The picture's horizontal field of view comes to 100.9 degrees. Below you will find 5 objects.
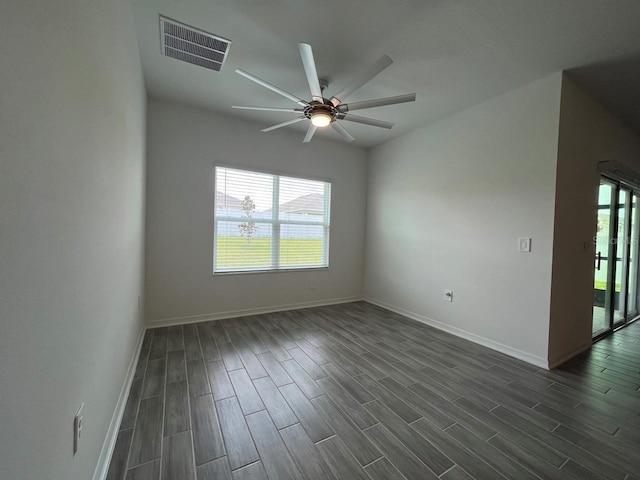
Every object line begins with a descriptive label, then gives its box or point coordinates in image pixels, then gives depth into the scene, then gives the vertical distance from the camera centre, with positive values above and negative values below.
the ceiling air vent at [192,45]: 2.02 +1.55
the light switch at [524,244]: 2.65 +0.00
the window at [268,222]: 3.69 +0.20
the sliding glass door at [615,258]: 3.28 -0.14
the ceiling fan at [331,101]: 1.87 +1.20
